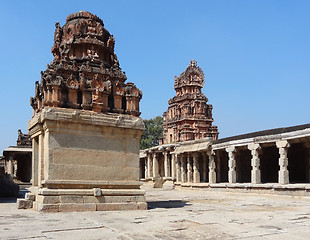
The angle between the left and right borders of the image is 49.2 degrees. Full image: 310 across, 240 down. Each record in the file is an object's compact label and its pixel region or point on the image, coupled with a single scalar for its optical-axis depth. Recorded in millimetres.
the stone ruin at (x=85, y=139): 8930
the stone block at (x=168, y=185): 31609
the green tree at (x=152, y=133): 76812
